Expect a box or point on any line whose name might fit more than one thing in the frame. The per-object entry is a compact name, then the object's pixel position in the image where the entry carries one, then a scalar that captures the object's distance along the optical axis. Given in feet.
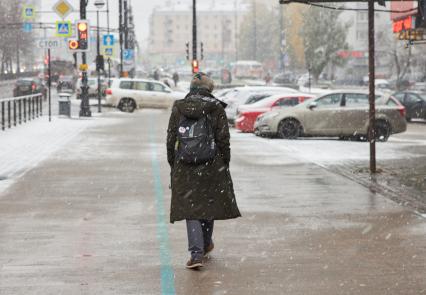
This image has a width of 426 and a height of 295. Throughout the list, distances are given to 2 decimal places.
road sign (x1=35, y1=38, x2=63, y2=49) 122.31
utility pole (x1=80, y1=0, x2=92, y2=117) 123.75
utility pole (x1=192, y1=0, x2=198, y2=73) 156.43
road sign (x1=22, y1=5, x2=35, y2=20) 221.25
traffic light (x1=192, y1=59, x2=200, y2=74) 164.25
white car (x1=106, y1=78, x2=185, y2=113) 142.82
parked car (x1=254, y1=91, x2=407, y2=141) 81.76
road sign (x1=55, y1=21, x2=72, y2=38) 140.56
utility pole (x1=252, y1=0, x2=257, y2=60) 399.61
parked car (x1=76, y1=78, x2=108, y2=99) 198.42
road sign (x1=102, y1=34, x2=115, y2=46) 171.83
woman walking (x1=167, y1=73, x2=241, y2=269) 26.86
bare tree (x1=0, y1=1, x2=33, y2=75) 375.25
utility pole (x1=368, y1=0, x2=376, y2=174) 52.80
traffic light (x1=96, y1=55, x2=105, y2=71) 143.84
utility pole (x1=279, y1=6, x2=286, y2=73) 306.14
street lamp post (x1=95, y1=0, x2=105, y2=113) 140.88
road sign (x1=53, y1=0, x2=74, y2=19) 126.21
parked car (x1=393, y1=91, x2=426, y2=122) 125.70
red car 93.97
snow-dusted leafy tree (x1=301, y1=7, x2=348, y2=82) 290.97
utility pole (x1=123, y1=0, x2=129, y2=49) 222.38
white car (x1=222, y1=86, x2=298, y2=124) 102.44
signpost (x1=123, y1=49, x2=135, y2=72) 202.39
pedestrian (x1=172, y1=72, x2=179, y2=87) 293.92
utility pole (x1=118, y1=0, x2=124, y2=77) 210.96
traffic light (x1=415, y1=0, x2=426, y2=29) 63.67
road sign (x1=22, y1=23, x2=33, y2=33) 254.18
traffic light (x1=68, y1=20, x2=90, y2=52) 122.93
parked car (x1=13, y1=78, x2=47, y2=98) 195.72
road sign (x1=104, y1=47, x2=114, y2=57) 170.60
